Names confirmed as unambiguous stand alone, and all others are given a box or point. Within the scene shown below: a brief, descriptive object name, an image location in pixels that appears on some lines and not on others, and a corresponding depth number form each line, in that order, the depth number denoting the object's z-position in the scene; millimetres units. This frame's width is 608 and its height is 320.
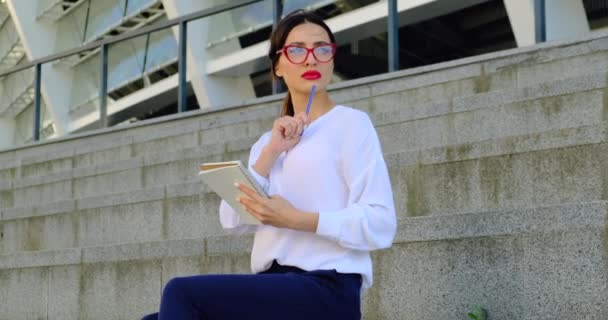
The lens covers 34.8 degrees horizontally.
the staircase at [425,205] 3398
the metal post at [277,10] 9078
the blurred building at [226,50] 9805
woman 2361
